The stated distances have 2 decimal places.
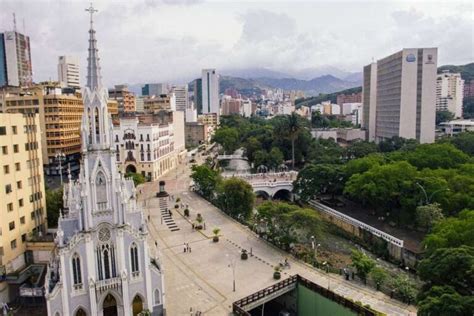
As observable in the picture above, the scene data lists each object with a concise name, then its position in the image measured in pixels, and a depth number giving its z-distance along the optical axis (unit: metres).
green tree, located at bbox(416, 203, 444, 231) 40.78
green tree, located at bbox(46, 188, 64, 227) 43.59
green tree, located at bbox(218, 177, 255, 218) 50.62
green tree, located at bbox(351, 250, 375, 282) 32.81
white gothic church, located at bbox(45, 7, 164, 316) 25.97
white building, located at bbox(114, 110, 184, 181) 76.19
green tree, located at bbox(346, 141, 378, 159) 83.88
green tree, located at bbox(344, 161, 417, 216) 49.12
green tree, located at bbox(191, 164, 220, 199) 62.19
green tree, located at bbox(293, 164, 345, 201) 60.12
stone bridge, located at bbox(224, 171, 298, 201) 67.25
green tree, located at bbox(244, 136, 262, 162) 92.62
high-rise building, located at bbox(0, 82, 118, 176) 76.62
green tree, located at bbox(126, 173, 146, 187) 64.69
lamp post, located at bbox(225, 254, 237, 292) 34.75
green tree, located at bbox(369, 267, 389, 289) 31.66
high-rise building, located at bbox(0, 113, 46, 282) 33.94
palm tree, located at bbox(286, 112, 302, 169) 85.88
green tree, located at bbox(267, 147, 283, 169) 81.82
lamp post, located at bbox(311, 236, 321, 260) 40.84
